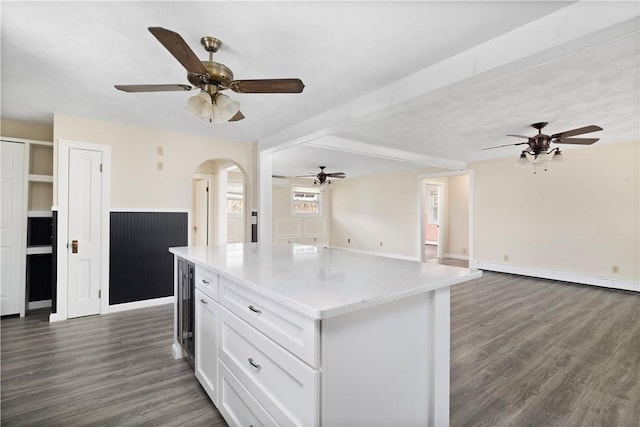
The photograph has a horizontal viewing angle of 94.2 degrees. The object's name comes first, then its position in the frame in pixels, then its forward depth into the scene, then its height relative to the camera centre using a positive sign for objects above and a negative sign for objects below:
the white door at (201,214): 5.93 +0.00
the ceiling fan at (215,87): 1.93 +0.84
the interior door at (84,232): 3.44 -0.22
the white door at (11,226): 3.37 -0.15
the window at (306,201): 9.07 +0.44
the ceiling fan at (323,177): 7.00 +0.91
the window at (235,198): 7.67 +0.43
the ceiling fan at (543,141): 3.59 +0.94
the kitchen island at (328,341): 1.07 -0.54
